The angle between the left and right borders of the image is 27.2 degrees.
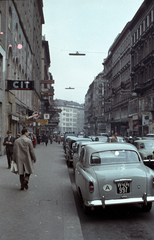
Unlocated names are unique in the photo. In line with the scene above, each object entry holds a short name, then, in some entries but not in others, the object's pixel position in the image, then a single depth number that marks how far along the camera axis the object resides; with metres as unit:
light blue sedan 6.28
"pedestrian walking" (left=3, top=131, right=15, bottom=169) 14.35
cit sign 22.47
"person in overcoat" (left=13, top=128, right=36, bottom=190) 9.05
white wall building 190.50
